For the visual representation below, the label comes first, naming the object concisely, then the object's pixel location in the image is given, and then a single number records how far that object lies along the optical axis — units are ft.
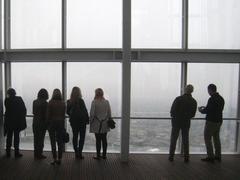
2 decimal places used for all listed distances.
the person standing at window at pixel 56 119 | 21.75
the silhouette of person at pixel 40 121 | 22.90
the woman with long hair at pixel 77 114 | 23.07
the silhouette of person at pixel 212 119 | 22.91
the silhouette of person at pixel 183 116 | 22.84
